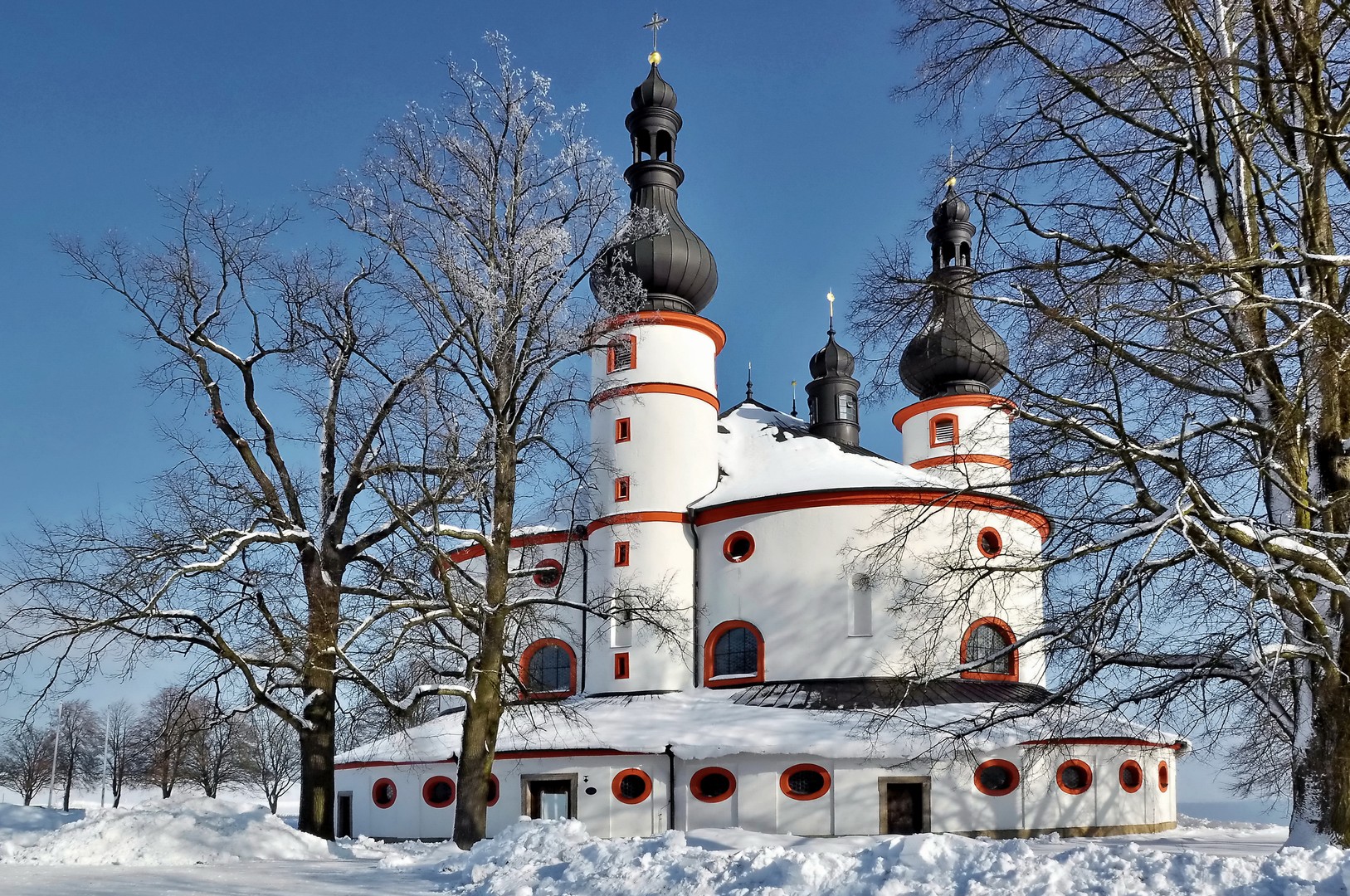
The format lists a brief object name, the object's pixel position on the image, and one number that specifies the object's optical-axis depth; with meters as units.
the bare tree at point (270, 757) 51.56
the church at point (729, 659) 21.34
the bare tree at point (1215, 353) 10.02
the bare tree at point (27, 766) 56.81
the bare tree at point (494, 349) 15.53
